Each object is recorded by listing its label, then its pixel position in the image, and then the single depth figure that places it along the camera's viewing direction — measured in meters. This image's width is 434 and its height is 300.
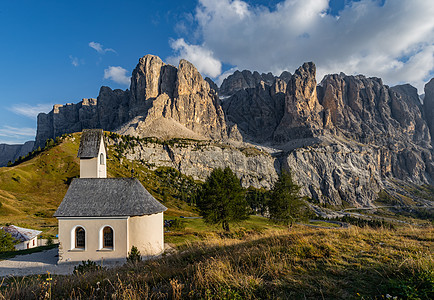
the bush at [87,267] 12.12
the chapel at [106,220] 20.84
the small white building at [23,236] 31.05
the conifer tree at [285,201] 36.28
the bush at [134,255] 15.98
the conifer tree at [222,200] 32.50
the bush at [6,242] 26.46
